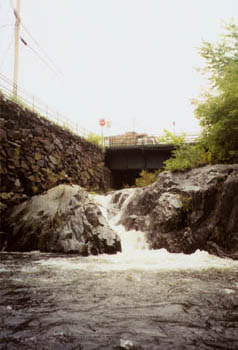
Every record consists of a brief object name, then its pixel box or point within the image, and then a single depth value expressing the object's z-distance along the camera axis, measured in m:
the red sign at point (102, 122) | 25.61
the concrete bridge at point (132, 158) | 19.72
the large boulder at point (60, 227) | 8.83
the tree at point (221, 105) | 10.17
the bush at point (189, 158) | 11.67
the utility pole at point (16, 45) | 17.03
